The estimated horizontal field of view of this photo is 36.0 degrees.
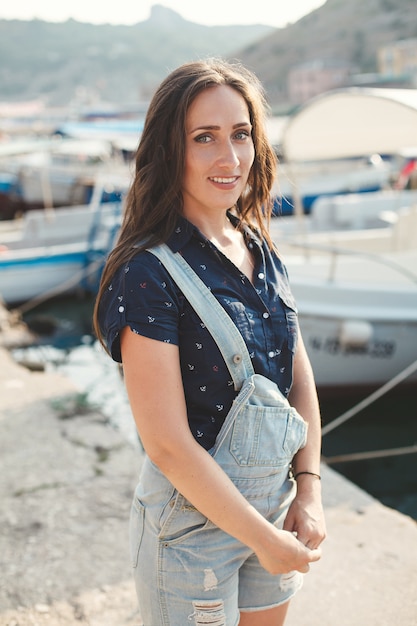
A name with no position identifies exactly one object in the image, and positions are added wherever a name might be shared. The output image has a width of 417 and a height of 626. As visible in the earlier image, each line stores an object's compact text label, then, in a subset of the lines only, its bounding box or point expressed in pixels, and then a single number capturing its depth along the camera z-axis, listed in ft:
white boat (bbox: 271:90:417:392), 19.47
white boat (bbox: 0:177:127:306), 35.47
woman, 4.31
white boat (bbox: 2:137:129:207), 44.01
